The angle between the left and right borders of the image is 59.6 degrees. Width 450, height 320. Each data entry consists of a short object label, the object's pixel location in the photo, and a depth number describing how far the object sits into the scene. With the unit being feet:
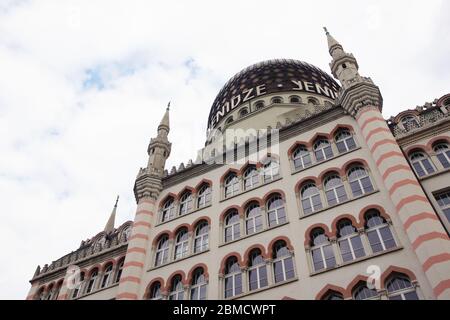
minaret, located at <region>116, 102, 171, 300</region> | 66.13
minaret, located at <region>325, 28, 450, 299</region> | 43.24
